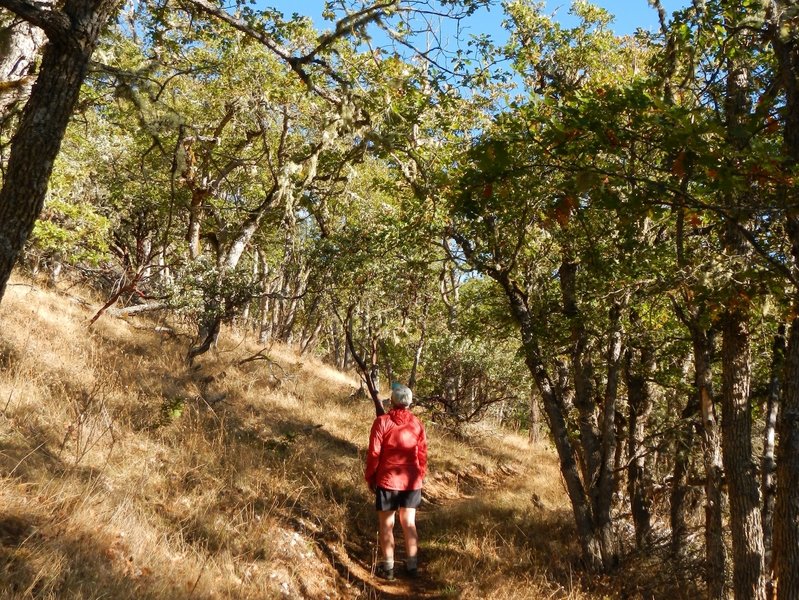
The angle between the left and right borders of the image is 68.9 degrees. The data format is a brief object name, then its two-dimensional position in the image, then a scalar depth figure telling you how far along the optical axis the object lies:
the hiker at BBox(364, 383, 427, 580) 6.22
